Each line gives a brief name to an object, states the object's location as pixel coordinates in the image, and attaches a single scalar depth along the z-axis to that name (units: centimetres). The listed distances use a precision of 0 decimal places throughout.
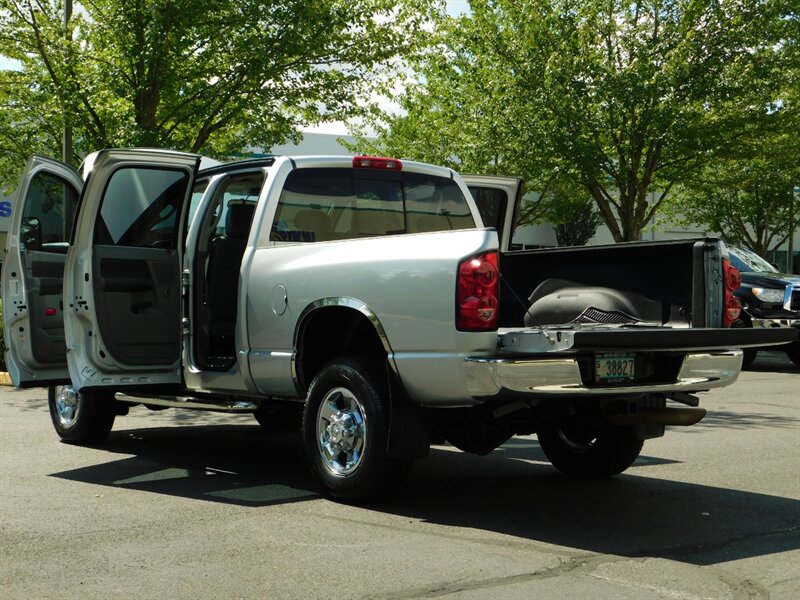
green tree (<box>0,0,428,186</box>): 1588
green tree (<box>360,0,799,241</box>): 2186
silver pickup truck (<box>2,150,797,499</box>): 608
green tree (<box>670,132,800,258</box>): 2593
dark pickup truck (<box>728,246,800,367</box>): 1655
